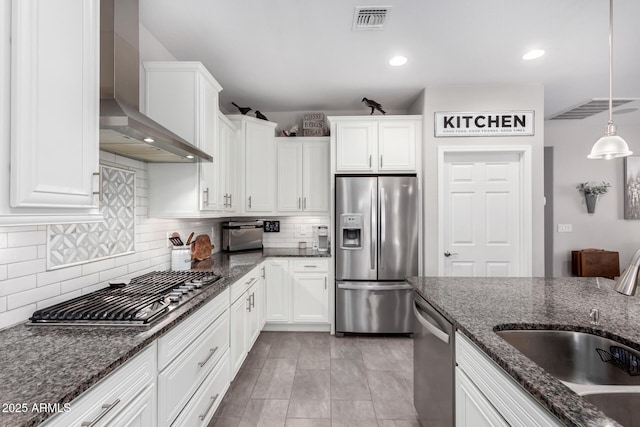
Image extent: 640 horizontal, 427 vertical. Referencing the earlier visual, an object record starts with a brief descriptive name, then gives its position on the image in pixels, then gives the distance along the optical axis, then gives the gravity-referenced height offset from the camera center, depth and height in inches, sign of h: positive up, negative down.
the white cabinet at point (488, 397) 32.3 -23.5
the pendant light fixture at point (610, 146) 73.7 +17.9
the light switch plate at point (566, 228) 179.3 -7.0
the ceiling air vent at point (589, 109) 141.7 +56.4
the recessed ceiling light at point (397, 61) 103.2 +55.7
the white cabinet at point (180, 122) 85.4 +27.8
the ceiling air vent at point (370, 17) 77.8 +54.9
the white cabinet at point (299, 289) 135.1 -33.4
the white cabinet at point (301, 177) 147.5 +19.8
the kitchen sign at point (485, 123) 126.0 +40.2
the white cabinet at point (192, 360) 50.4 -29.6
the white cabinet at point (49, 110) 34.3 +14.1
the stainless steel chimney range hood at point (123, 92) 52.4 +26.3
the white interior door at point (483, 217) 128.4 -0.2
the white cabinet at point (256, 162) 134.4 +25.7
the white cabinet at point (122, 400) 32.9 -23.4
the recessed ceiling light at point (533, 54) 99.6 +56.1
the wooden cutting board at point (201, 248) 108.8 -12.0
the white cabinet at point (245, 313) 88.0 -33.8
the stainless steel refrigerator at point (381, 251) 129.3 -15.1
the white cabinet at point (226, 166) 108.2 +20.2
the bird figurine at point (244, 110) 138.3 +50.2
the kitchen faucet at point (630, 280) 41.5 -9.1
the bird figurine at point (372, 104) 135.6 +52.2
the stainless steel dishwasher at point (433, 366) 55.5 -32.5
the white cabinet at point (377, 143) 133.4 +33.8
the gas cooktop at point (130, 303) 48.6 -16.6
